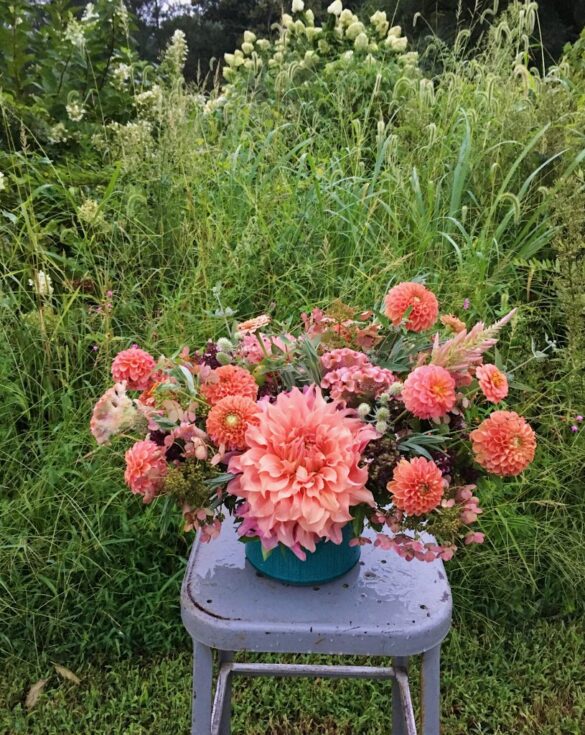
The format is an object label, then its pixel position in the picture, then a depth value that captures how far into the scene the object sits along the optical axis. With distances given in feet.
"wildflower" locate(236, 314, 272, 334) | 3.90
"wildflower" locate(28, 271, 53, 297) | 6.28
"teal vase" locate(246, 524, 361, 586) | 3.35
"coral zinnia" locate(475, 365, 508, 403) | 3.12
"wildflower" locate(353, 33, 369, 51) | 12.20
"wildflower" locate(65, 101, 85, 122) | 8.12
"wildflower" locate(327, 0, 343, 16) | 12.85
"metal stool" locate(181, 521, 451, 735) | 3.17
